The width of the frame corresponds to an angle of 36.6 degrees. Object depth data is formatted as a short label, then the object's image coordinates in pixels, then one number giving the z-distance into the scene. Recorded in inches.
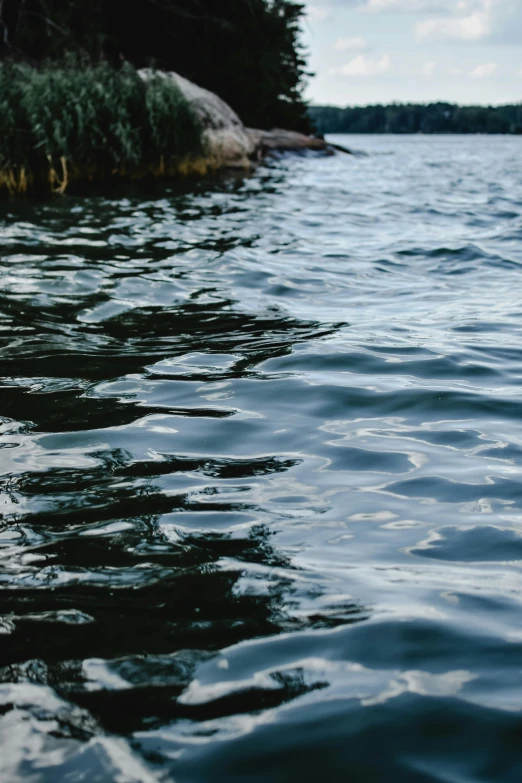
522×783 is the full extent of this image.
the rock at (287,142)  898.1
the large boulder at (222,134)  590.8
